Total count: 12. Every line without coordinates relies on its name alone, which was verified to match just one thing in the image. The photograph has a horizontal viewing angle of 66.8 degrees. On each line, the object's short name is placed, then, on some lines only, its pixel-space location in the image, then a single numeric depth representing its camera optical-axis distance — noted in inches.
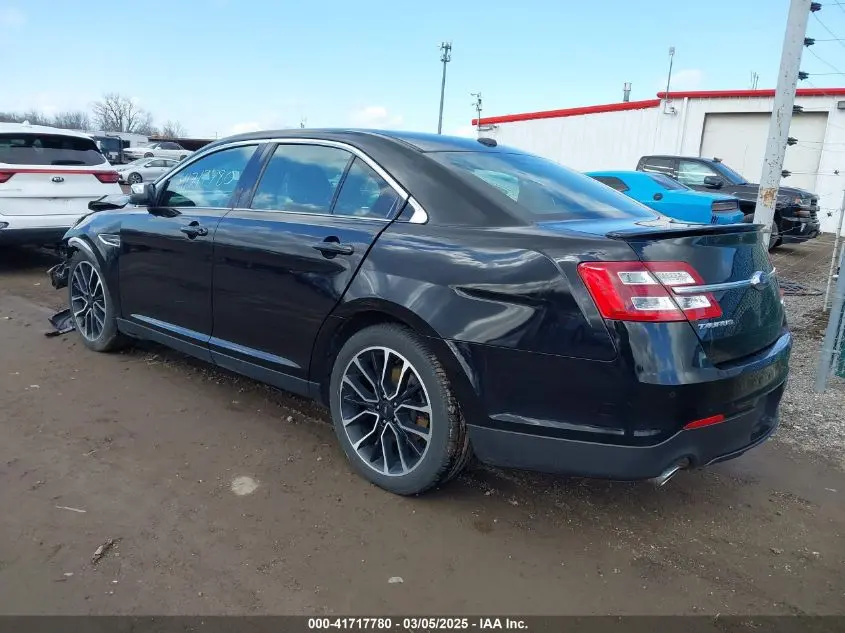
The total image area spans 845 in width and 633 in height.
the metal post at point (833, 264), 248.8
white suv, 279.0
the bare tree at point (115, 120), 3313.5
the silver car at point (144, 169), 1041.5
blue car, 357.4
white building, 751.1
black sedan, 89.8
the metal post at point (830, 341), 167.5
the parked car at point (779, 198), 451.2
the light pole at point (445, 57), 1679.4
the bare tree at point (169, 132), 3385.8
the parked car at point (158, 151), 1375.7
